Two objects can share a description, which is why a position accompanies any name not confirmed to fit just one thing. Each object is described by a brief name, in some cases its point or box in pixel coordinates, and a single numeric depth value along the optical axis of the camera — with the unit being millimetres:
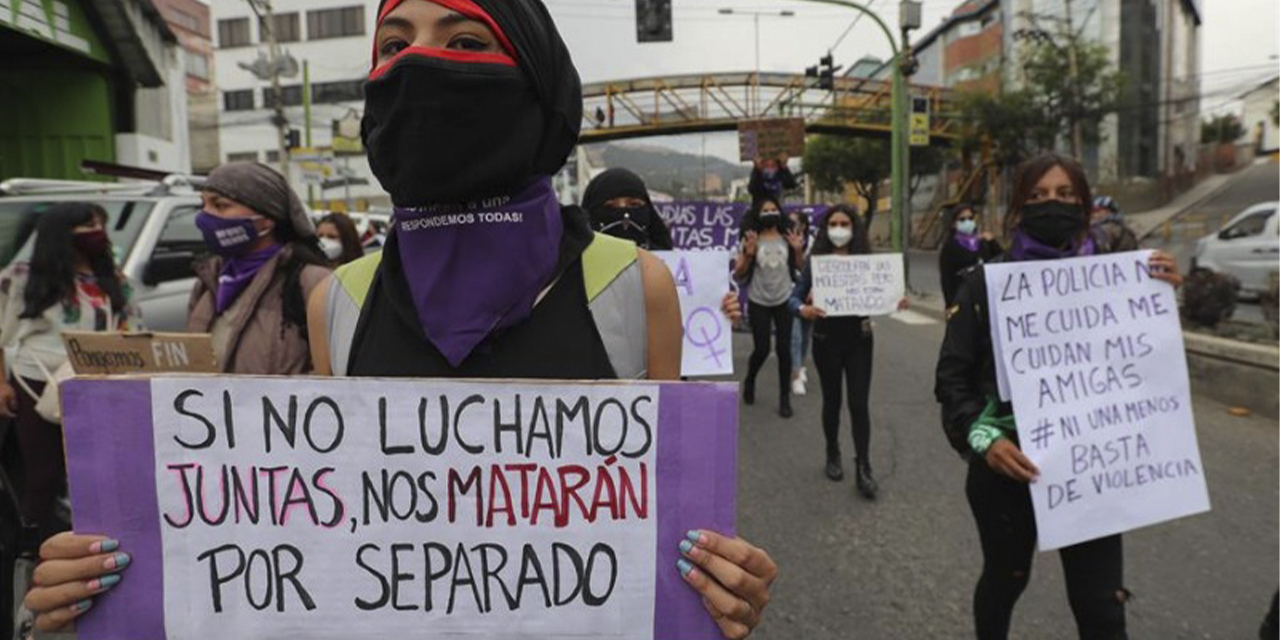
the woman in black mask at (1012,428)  2498
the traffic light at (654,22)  12242
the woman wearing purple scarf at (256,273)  2676
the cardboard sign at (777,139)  10656
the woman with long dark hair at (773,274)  7078
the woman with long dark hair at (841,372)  4941
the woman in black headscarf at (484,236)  1305
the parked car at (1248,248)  12766
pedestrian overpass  31922
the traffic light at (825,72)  22625
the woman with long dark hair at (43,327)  3350
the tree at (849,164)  41250
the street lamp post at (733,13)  19964
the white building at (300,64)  50625
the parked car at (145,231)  5363
